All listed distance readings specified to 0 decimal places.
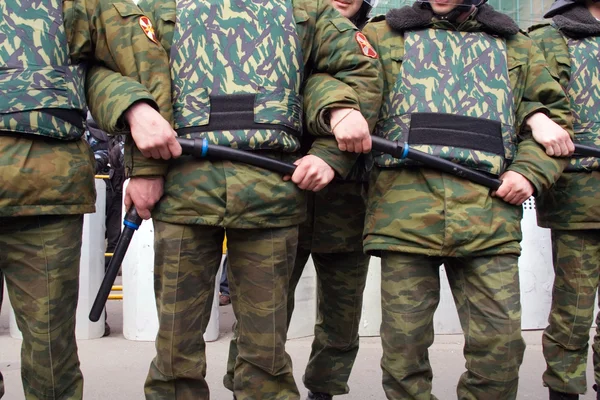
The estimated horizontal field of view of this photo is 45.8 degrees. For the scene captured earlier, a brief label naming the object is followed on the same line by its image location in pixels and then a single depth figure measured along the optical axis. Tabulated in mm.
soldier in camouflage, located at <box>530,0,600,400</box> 3312
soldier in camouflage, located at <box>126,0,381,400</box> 2504
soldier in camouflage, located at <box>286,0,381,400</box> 3242
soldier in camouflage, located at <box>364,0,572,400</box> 2674
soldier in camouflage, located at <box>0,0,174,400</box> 2346
